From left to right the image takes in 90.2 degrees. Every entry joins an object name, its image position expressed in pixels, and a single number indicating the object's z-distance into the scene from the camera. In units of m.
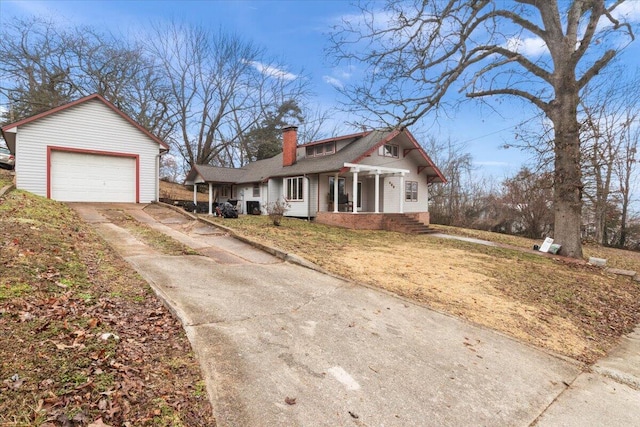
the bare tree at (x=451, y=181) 29.45
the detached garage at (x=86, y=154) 13.57
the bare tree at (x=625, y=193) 19.17
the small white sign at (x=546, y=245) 11.80
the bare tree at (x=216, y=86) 30.58
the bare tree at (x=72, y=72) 23.31
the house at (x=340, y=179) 17.25
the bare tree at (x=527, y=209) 19.69
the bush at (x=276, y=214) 13.76
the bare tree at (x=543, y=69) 10.70
